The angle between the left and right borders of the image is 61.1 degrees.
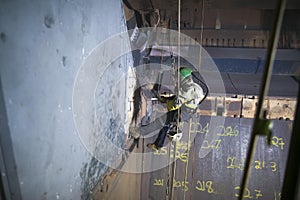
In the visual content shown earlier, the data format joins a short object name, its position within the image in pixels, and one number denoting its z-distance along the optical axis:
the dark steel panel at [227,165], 3.59
